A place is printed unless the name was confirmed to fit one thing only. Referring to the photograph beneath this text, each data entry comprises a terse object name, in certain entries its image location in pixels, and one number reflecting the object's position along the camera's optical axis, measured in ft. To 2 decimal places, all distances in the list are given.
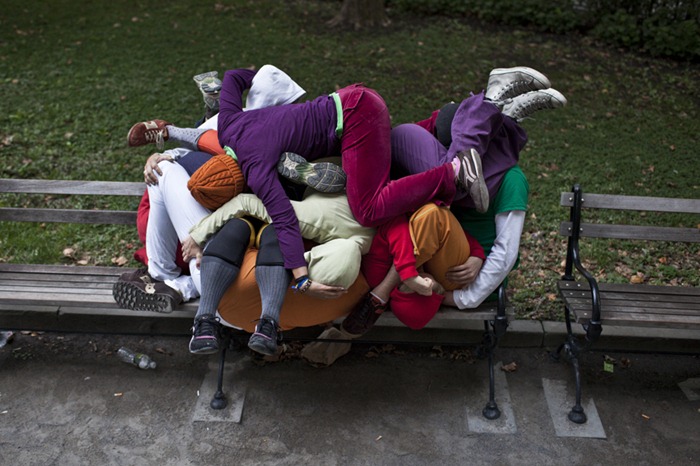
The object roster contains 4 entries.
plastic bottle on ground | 14.01
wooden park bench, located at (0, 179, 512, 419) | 13.21
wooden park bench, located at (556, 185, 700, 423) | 12.71
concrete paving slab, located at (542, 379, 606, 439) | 12.64
